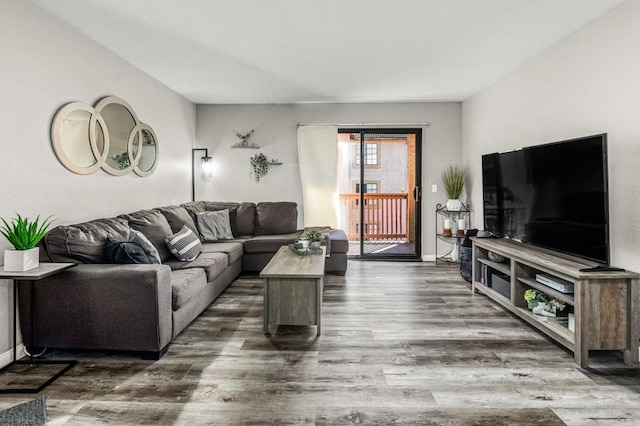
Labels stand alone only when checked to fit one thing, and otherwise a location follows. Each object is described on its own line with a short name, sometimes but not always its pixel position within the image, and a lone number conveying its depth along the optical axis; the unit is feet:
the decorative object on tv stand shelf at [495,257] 12.25
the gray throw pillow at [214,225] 16.02
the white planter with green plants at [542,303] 9.61
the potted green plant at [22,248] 7.29
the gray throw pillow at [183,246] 11.98
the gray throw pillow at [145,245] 9.55
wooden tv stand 7.81
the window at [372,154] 20.74
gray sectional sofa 8.18
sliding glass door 19.58
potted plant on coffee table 12.44
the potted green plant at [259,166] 19.19
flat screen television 8.21
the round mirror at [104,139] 9.80
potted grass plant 18.10
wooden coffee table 9.66
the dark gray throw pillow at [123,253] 8.91
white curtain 19.19
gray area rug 4.07
